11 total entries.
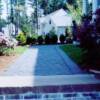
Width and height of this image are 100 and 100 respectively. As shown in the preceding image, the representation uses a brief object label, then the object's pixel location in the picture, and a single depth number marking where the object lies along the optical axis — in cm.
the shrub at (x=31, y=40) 3668
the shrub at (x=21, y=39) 3520
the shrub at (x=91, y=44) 838
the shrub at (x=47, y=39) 3756
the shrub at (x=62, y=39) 3771
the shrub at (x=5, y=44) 1700
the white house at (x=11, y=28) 5182
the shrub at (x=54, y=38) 3765
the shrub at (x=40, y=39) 3712
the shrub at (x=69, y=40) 3608
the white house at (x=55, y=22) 5149
